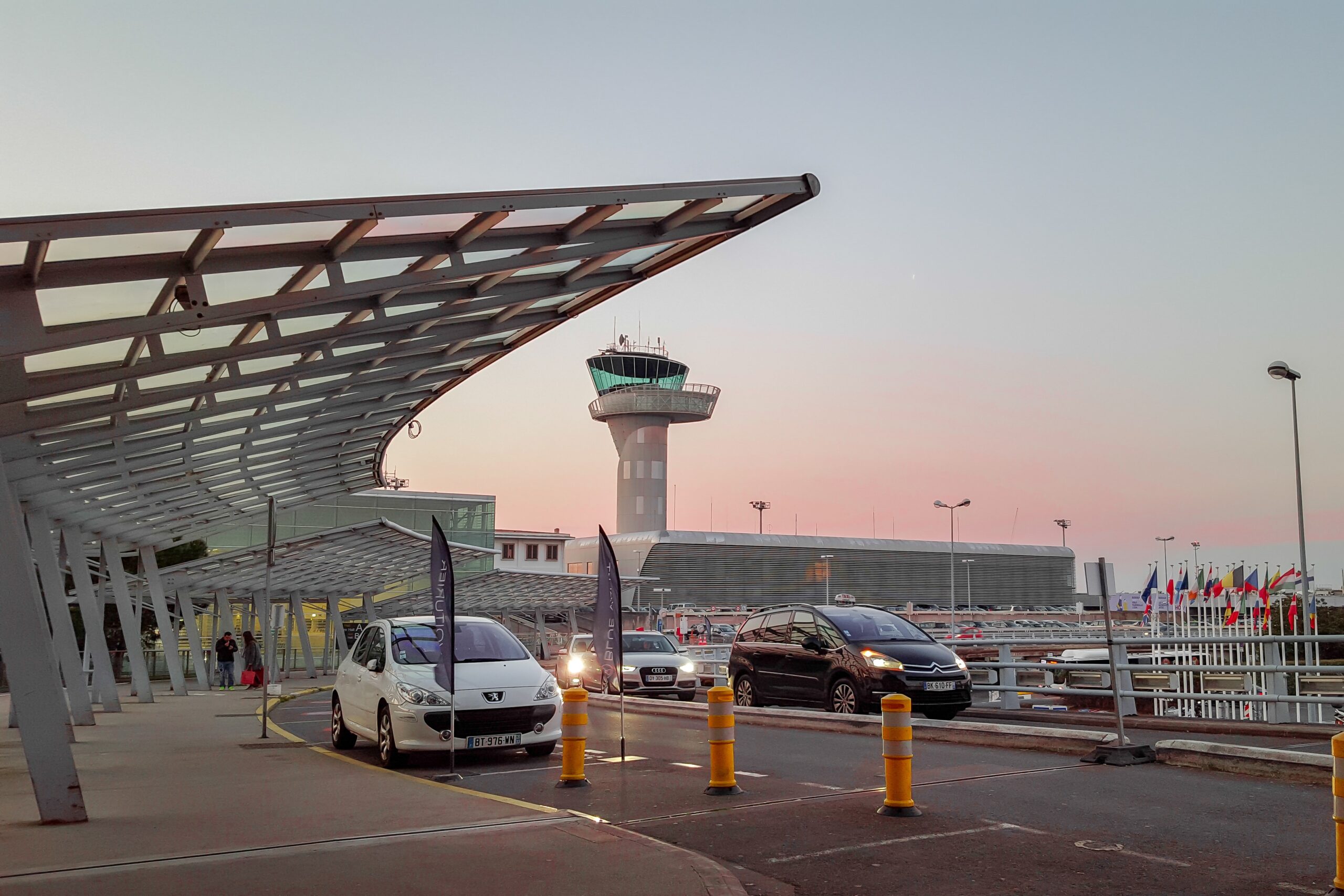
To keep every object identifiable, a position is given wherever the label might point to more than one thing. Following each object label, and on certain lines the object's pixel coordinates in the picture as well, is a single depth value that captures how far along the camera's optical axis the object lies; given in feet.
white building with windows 294.87
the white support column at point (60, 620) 58.18
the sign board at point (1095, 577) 39.73
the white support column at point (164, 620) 86.58
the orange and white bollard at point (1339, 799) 19.12
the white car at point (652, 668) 83.71
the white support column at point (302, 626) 141.38
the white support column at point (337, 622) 154.01
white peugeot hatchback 40.45
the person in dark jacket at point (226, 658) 107.14
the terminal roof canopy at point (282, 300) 27.96
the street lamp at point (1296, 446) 98.78
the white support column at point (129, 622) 79.82
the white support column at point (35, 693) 27.89
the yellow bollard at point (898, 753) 27.58
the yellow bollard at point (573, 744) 33.83
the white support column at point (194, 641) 104.63
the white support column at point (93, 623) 69.77
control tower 400.67
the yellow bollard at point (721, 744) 31.60
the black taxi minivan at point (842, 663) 52.47
